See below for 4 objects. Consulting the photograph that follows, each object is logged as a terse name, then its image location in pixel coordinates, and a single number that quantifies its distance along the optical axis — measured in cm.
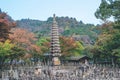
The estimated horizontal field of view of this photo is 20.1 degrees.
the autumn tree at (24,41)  4682
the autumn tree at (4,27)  3400
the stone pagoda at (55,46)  4159
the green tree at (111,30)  3259
